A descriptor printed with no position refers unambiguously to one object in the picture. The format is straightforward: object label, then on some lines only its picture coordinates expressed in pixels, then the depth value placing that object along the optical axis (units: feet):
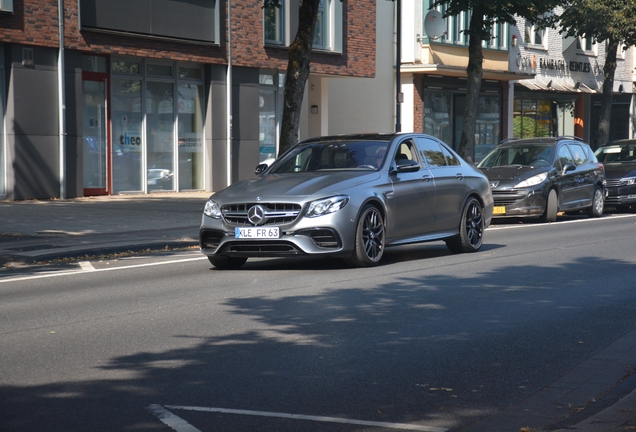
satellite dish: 114.21
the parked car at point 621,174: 77.10
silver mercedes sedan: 34.96
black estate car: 63.62
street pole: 98.68
